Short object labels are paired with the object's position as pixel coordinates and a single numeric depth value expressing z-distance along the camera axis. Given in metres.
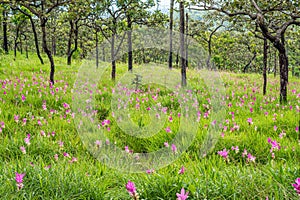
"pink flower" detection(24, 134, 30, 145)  3.72
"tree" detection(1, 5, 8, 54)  23.68
